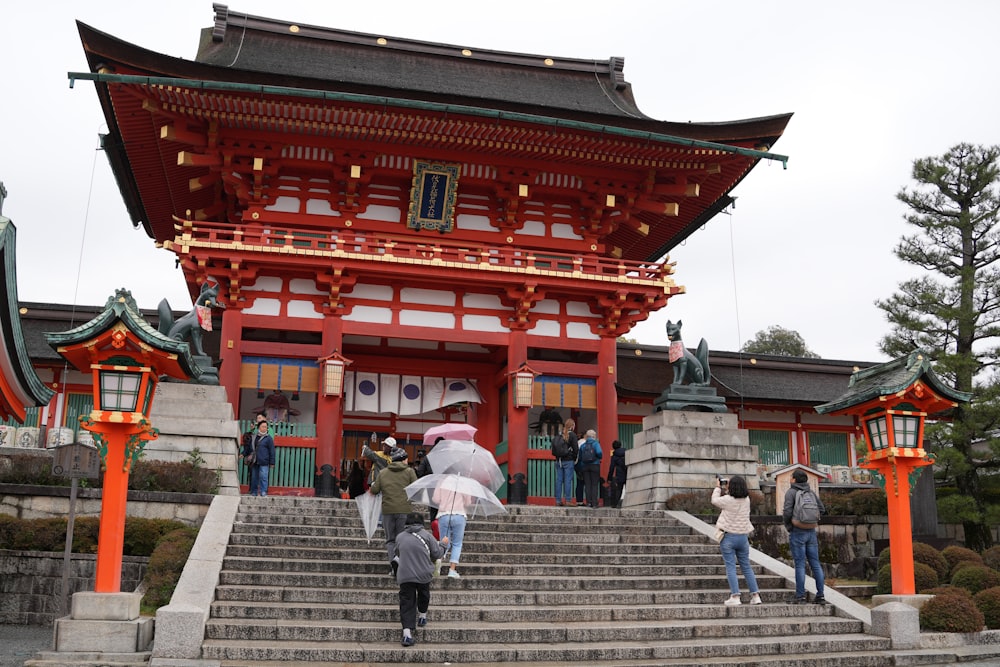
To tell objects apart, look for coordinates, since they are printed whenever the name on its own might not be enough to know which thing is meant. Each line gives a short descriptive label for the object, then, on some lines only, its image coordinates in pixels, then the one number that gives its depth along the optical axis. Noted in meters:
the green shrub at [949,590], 11.16
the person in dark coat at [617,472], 17.12
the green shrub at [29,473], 12.92
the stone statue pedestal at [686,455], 16.17
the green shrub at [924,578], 12.22
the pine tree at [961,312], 18.50
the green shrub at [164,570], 10.23
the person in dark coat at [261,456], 15.55
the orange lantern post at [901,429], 11.34
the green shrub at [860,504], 15.86
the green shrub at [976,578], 12.18
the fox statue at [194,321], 15.09
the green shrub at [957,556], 13.39
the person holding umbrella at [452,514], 10.69
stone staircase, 9.10
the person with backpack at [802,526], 10.80
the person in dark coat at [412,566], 8.91
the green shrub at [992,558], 14.21
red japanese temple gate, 17.86
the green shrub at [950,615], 10.73
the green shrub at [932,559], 13.20
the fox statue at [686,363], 17.38
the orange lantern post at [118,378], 9.41
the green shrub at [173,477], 13.31
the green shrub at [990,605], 11.21
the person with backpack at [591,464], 16.16
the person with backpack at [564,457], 16.62
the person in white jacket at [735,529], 10.84
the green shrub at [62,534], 11.66
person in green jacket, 10.26
